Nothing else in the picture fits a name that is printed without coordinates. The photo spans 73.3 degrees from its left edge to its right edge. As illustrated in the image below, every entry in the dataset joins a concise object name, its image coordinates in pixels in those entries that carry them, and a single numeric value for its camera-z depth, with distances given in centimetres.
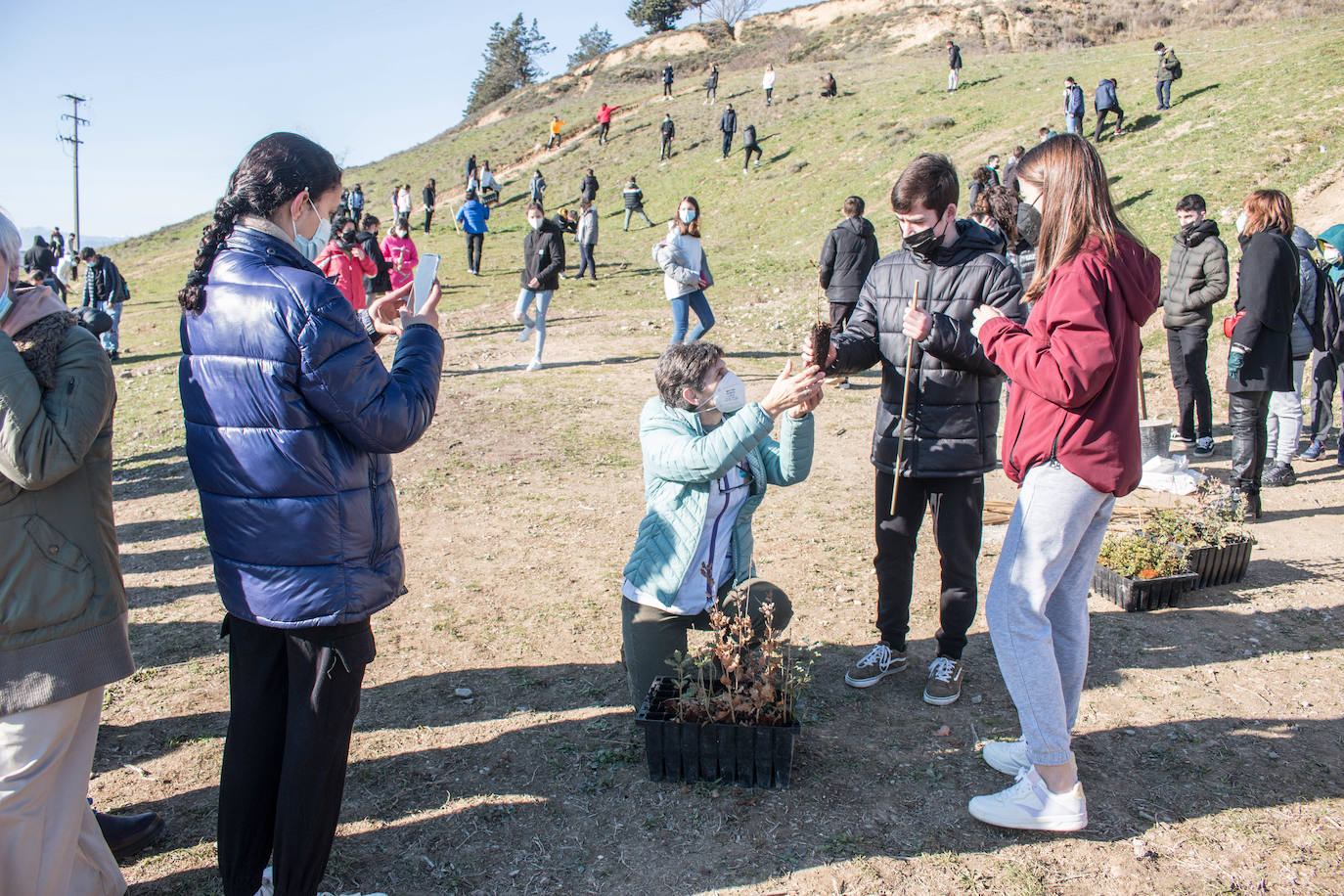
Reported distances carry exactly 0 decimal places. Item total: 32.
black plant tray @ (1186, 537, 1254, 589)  449
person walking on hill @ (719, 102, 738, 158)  2988
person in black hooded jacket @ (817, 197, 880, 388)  866
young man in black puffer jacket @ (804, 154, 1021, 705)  328
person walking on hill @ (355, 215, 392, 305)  1173
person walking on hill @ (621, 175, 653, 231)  2347
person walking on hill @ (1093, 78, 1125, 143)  1984
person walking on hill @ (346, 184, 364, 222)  2707
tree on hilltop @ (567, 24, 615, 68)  7925
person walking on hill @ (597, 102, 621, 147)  3759
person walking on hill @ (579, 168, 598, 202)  2406
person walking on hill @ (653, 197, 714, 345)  968
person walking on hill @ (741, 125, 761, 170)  2748
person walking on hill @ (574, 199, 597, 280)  1752
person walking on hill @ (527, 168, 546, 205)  2794
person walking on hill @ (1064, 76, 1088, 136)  2052
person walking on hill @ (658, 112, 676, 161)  3225
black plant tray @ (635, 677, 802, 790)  296
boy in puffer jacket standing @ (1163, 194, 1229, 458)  645
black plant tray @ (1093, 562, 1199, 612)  431
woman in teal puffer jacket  310
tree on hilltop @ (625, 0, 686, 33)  6738
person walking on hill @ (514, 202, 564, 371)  1007
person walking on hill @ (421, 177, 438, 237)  2789
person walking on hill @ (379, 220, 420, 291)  1290
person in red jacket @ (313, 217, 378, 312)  930
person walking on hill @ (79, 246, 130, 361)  1299
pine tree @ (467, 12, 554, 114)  7506
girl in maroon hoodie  244
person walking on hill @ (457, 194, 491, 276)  1812
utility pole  4222
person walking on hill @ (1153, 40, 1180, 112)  1984
